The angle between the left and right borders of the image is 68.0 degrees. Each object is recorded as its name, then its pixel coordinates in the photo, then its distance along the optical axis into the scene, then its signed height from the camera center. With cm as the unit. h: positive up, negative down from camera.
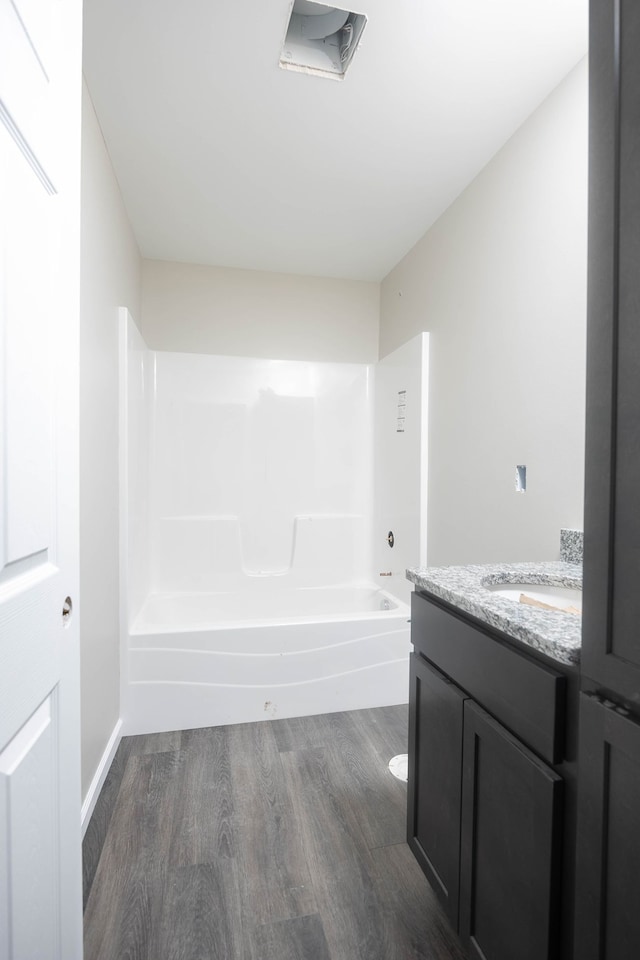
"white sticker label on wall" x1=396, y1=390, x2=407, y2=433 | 289 +35
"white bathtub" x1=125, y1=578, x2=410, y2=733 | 224 -99
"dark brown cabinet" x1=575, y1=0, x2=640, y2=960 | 65 -7
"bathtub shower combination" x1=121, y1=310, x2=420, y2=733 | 245 -30
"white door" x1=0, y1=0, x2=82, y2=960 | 70 -2
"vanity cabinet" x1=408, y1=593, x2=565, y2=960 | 82 -66
